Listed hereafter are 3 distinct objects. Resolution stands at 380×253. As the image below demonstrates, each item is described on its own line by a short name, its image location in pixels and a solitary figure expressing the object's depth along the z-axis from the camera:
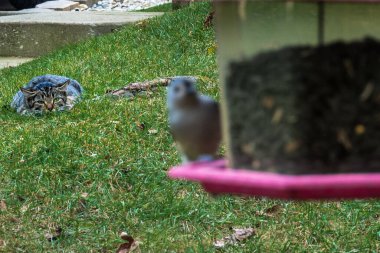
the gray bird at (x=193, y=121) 3.04
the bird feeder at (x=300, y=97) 2.63
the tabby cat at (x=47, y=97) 9.87
